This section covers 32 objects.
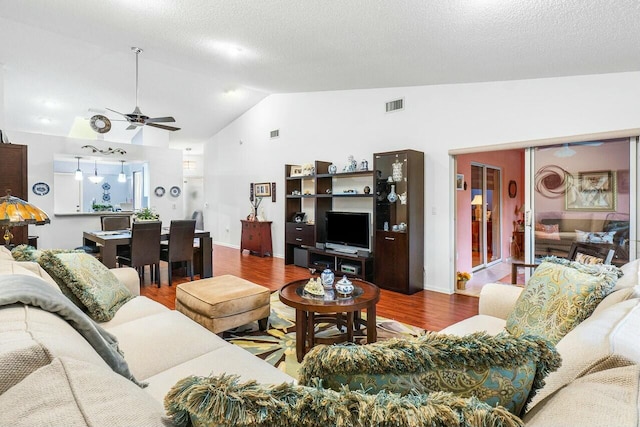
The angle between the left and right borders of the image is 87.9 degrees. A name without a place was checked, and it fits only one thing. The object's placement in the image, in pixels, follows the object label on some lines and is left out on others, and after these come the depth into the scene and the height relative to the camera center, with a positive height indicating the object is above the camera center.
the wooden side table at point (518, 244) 6.81 -0.64
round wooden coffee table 2.47 -0.70
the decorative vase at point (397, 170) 4.66 +0.61
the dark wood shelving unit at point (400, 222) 4.47 -0.12
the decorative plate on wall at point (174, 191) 8.36 +0.58
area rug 2.60 -1.10
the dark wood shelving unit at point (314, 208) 5.38 +0.11
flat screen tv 5.08 -0.28
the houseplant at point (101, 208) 7.89 +0.15
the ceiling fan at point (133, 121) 4.54 +1.39
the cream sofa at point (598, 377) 0.63 -0.37
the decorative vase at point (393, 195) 4.76 +0.26
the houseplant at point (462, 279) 4.59 -0.91
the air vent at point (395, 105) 4.93 +1.64
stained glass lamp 2.29 +0.01
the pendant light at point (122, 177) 8.04 +0.91
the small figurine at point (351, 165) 5.40 +0.79
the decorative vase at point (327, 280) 2.89 -0.58
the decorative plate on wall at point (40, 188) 6.57 +0.53
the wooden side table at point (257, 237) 7.20 -0.52
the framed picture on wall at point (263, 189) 7.38 +0.56
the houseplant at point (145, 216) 5.23 -0.03
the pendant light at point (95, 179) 8.08 +0.87
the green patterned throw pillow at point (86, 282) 2.13 -0.45
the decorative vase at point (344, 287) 2.74 -0.62
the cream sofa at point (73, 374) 0.58 -0.34
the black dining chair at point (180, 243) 4.77 -0.42
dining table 4.51 -0.46
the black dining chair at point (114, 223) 5.85 -0.16
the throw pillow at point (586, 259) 2.82 -0.41
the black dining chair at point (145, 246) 4.50 -0.44
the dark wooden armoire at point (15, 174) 4.57 +0.57
